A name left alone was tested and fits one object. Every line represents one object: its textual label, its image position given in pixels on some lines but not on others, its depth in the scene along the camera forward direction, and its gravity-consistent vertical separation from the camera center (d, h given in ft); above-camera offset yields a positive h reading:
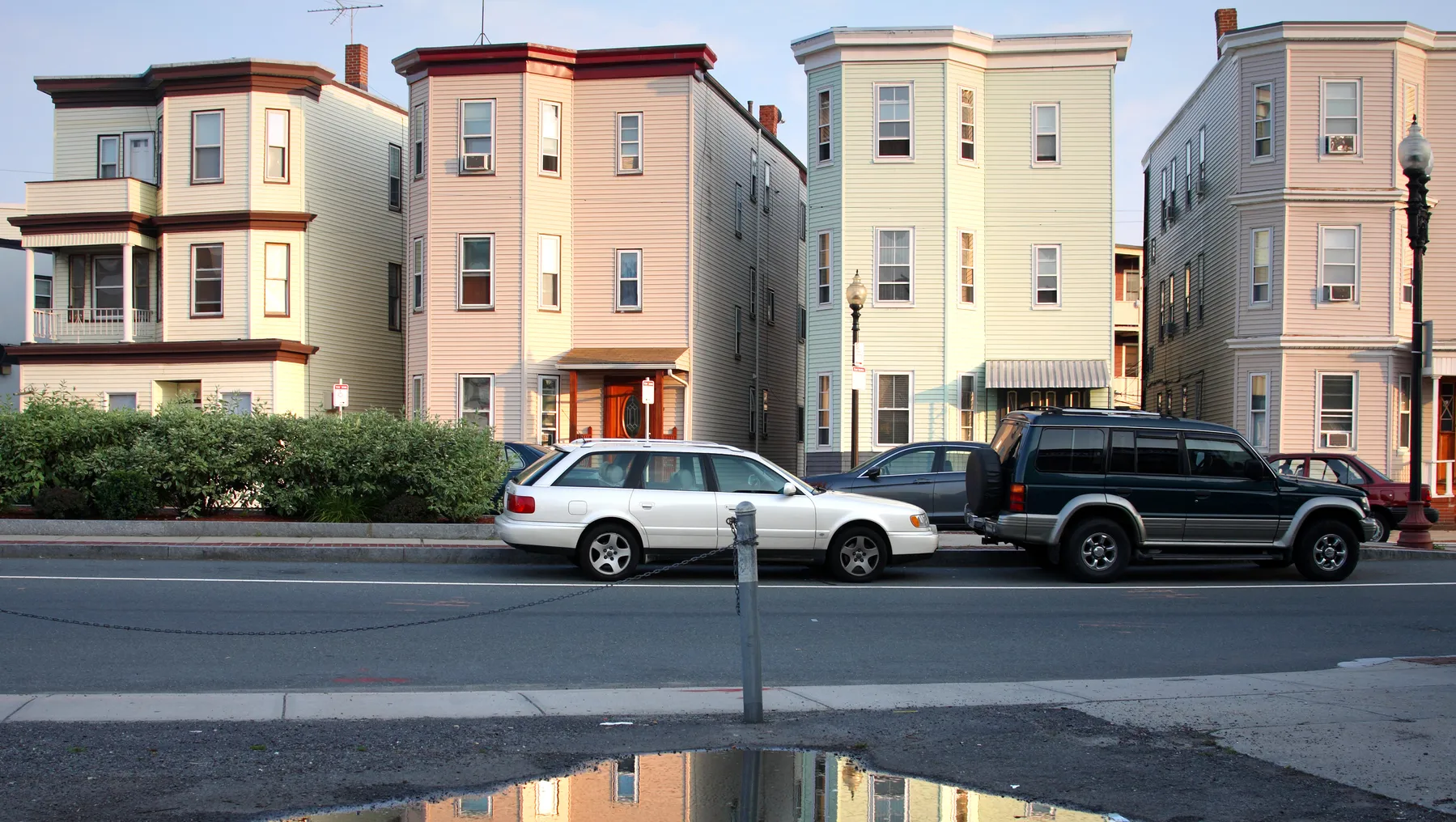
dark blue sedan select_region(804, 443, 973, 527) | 64.23 -3.68
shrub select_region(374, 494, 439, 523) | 65.21 -5.46
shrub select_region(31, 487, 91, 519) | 65.46 -5.31
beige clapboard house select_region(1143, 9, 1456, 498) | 99.14 +13.33
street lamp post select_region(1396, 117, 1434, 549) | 63.77 +4.30
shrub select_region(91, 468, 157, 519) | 65.67 -4.80
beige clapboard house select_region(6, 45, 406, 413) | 109.19 +13.93
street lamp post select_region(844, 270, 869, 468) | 79.05 +6.15
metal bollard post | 25.08 -4.02
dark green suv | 52.95 -3.70
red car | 75.61 -3.93
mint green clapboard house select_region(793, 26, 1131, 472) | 102.17 +14.79
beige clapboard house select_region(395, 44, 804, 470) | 105.19 +13.78
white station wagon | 49.47 -4.14
